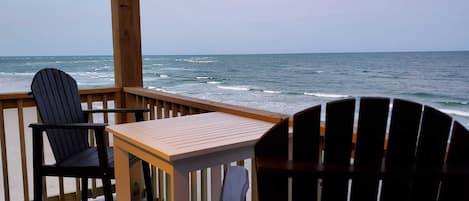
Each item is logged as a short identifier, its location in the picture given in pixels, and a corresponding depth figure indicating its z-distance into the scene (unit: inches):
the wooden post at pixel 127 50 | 115.5
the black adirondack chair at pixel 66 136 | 82.9
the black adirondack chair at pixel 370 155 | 35.3
